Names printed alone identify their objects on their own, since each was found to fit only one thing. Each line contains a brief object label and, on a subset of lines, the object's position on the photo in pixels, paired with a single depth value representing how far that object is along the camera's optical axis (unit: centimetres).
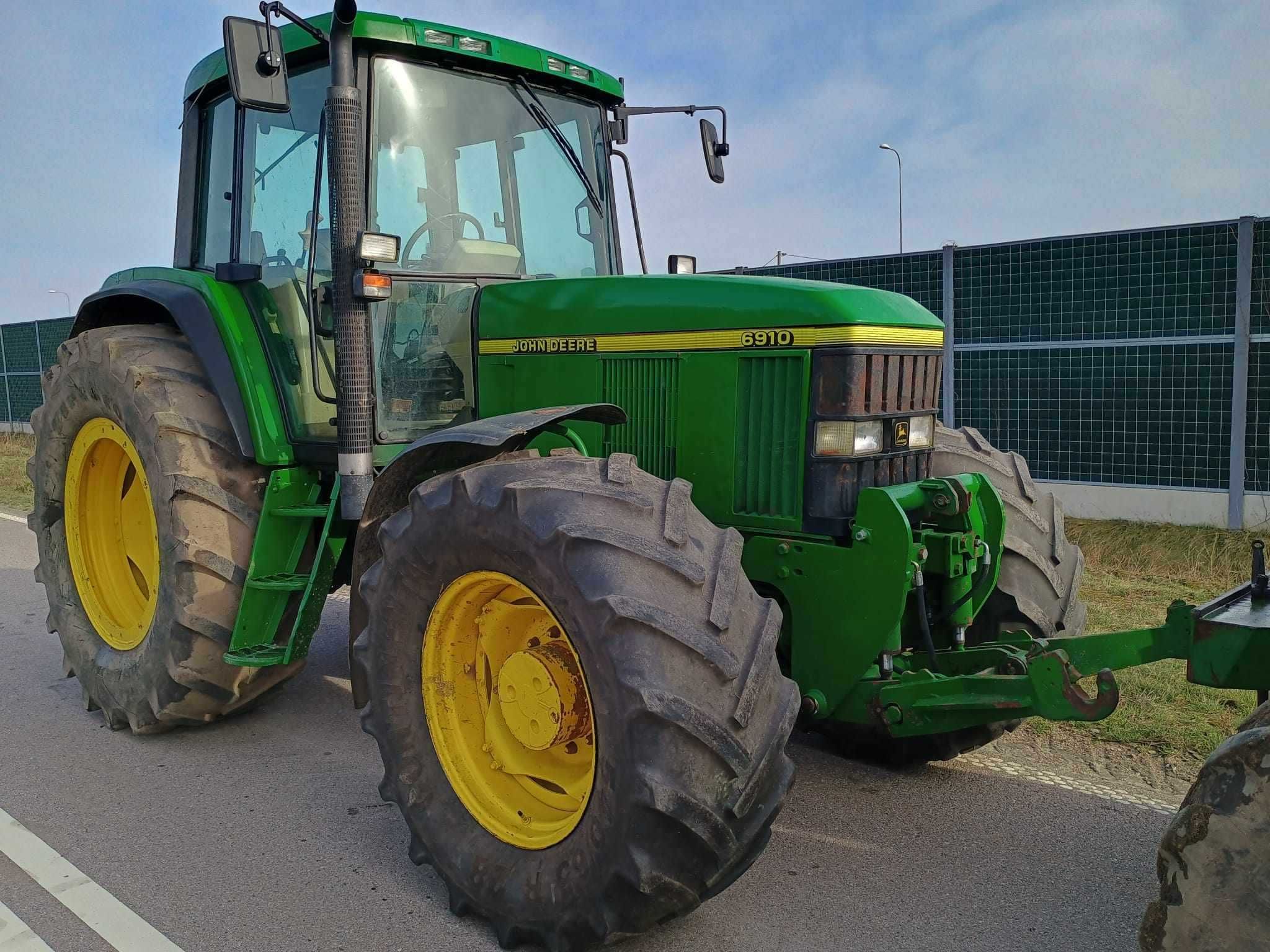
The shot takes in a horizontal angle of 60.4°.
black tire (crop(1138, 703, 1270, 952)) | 207
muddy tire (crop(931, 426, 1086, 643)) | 382
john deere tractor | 269
